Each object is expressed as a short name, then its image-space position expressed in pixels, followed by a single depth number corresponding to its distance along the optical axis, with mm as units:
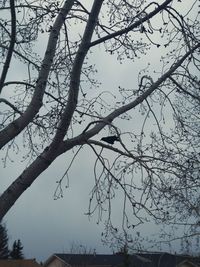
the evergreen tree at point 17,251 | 53781
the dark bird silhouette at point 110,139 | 7858
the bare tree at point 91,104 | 7207
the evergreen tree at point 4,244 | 49934
